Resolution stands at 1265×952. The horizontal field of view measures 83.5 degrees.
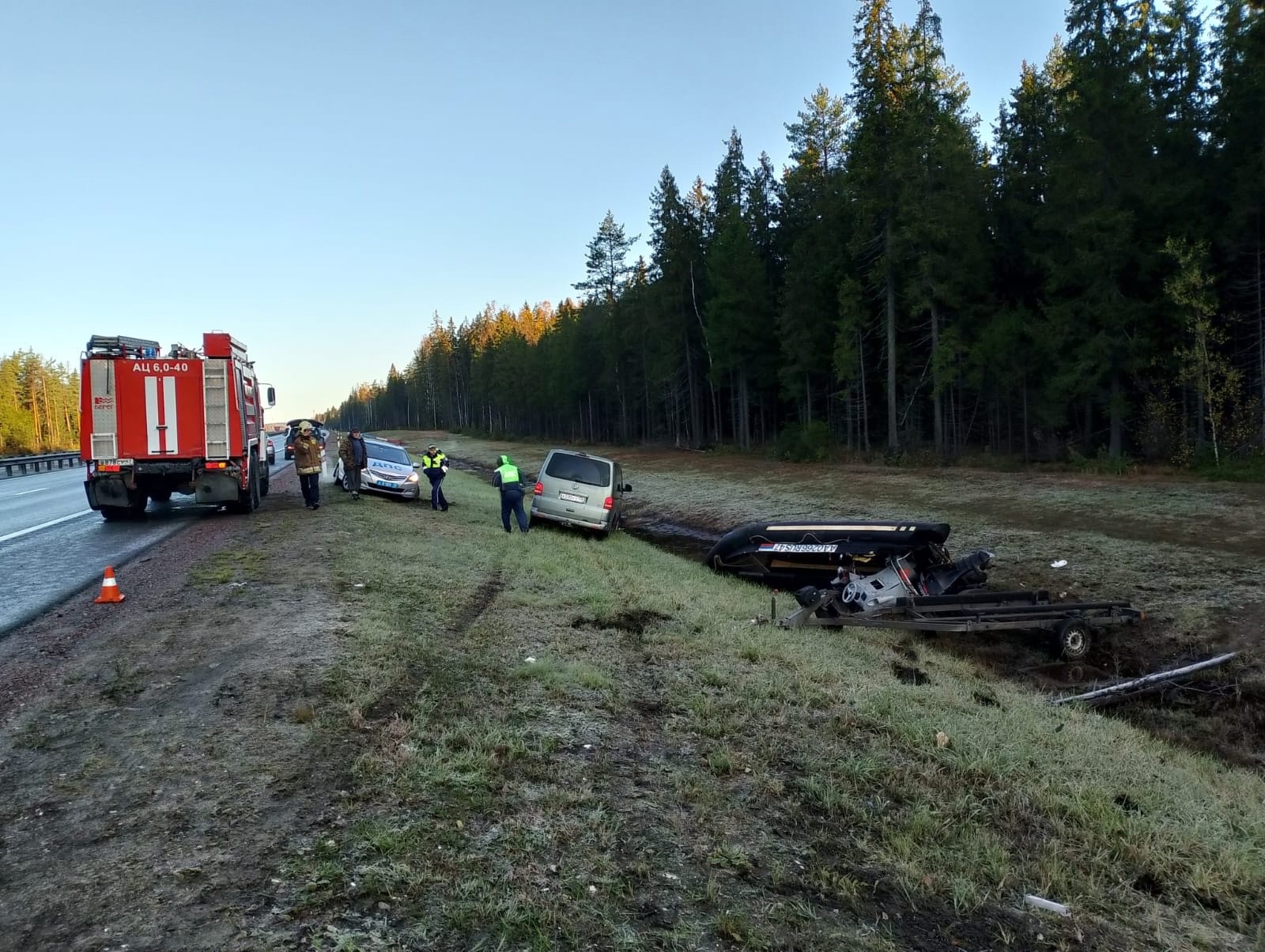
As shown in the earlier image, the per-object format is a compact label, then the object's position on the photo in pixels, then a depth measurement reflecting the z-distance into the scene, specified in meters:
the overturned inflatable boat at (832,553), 10.24
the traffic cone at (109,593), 7.57
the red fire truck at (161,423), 13.67
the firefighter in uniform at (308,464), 15.48
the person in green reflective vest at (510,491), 14.91
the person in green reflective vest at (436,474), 18.38
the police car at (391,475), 18.97
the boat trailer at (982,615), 8.66
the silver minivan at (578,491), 15.30
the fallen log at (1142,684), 7.20
